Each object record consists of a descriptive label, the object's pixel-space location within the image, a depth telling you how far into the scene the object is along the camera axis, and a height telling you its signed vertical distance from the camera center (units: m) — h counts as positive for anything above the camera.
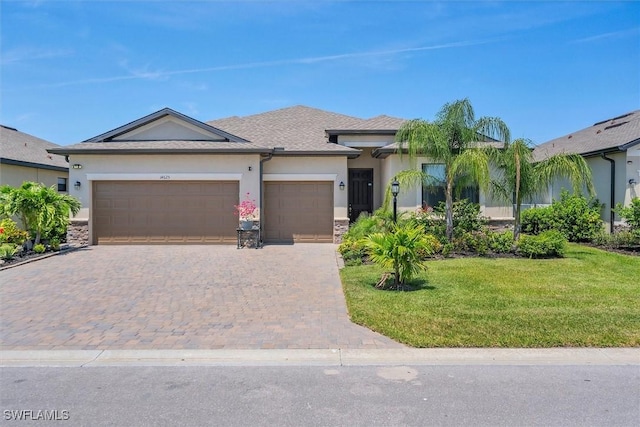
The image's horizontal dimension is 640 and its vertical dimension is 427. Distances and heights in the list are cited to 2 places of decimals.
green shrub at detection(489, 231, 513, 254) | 12.65 -0.93
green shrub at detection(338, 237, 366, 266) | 11.60 -1.13
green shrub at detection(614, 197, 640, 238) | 13.54 -0.10
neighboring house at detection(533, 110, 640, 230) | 15.45 +1.88
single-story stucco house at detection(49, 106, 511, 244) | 15.41 +0.96
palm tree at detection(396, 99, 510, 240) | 12.52 +2.15
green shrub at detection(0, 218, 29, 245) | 12.60 -0.68
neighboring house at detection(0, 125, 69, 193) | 17.47 +1.93
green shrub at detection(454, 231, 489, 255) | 12.63 -0.92
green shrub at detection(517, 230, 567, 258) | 11.91 -0.92
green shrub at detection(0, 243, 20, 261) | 11.83 -1.12
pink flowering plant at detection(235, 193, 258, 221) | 15.16 +0.05
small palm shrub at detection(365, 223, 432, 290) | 8.30 -0.75
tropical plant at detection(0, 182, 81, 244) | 12.97 +0.09
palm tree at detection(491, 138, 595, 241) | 12.40 +1.14
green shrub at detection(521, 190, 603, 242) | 15.41 -0.23
